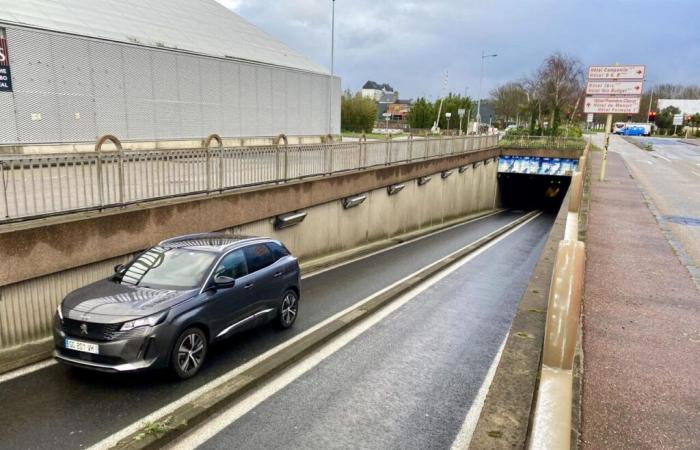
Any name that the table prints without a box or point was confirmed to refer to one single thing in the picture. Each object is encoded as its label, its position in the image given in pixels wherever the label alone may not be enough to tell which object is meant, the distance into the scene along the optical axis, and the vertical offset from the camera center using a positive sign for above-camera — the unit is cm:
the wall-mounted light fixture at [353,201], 1645 -232
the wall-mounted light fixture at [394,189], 1989 -230
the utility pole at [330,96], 4191 +261
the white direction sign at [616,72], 2459 +295
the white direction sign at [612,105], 2483 +141
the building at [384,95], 17818 +1191
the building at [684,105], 11894 +709
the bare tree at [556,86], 5230 +495
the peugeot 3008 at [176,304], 586 -223
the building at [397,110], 13588 +508
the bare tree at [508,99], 7060 +476
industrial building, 2045 +243
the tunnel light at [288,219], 1285 -233
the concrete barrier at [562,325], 467 -181
